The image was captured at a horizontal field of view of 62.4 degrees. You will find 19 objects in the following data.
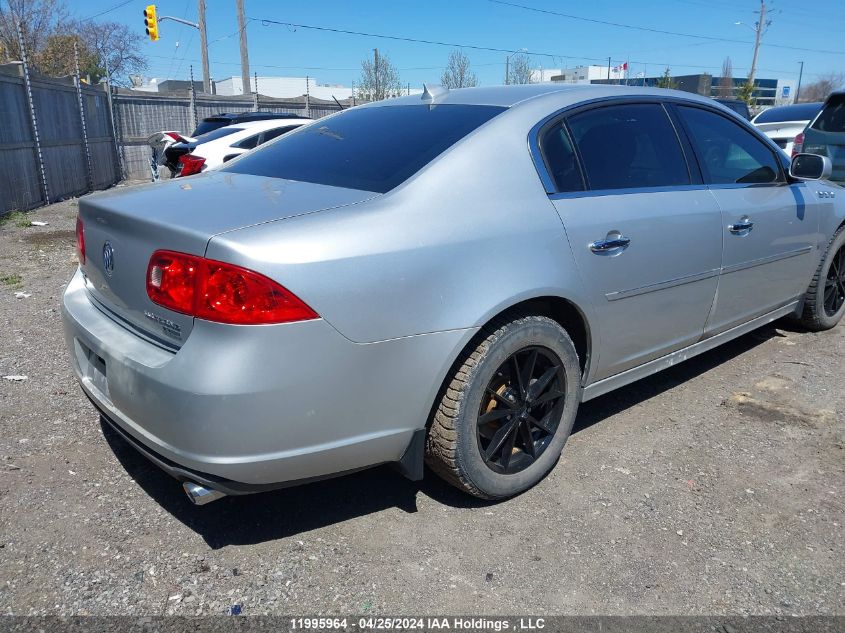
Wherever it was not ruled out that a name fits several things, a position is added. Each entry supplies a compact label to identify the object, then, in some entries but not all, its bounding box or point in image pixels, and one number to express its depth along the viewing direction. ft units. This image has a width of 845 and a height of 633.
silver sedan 7.14
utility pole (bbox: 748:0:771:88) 165.99
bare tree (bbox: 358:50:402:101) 123.34
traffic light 77.82
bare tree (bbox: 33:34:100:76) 112.06
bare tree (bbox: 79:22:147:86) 138.21
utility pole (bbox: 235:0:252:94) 86.12
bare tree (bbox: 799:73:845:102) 239.69
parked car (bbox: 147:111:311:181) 33.09
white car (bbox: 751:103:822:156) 32.24
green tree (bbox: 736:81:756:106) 146.51
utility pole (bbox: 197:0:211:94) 88.63
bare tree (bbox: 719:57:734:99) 176.46
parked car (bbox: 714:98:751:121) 47.33
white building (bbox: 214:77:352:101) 217.97
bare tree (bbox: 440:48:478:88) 133.49
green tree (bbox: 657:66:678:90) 147.02
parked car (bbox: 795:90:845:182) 25.23
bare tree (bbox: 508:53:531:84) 145.89
